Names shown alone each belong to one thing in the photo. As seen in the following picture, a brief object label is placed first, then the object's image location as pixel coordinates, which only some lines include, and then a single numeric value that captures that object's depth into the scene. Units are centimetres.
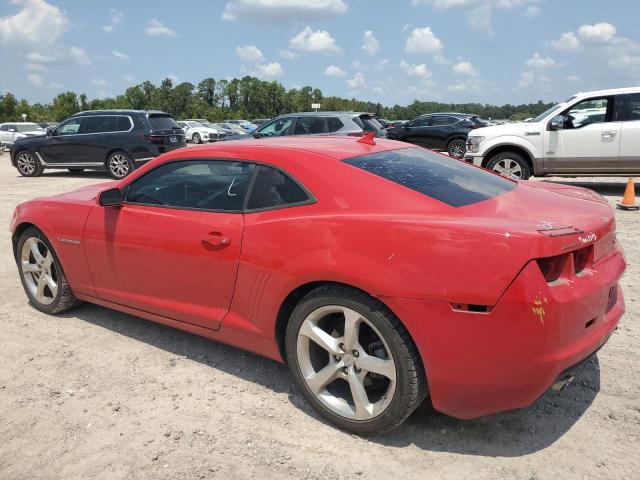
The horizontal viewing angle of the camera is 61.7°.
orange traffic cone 799
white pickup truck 923
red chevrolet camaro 226
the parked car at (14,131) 2812
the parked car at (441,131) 1734
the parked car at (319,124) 1223
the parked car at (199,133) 3416
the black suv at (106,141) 1341
